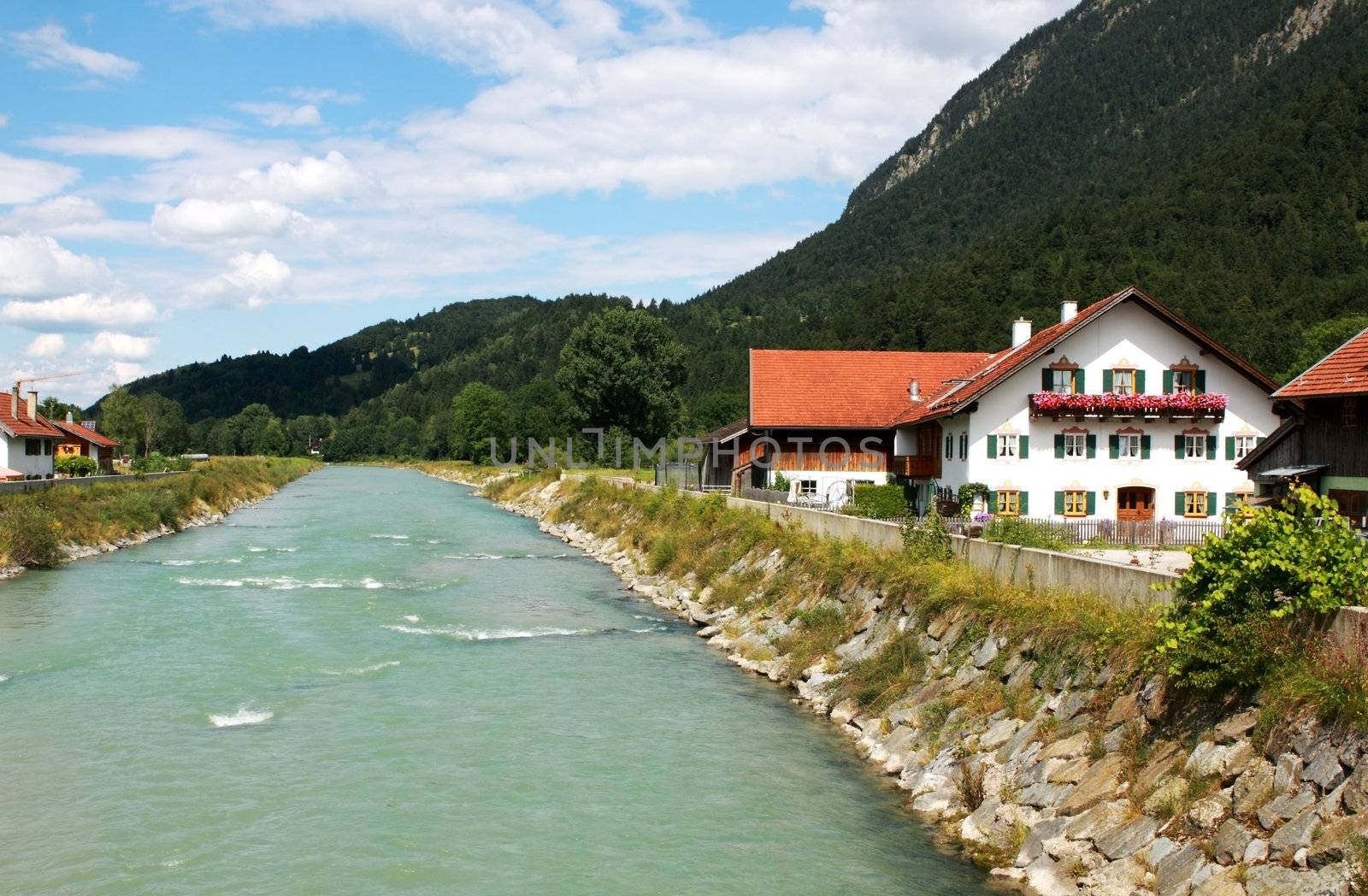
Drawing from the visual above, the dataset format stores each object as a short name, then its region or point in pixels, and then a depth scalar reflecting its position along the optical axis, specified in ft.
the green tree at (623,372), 294.46
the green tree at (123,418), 414.21
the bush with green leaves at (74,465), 205.05
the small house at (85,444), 238.48
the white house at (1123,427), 113.70
